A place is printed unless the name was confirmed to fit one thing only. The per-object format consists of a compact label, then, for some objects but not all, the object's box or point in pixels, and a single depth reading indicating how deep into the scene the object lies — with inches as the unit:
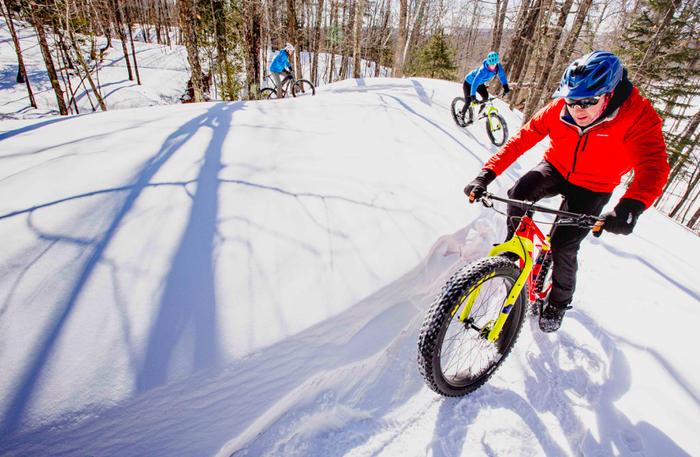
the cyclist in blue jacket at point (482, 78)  234.8
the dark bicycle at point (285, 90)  395.9
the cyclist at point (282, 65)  368.2
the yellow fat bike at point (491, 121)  243.9
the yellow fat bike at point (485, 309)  64.6
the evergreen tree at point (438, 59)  789.2
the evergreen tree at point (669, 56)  500.1
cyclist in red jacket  63.4
